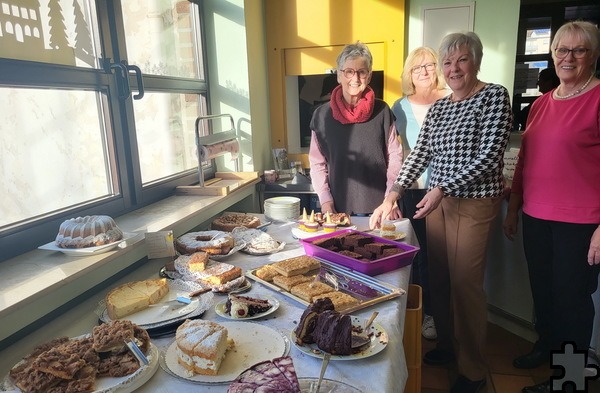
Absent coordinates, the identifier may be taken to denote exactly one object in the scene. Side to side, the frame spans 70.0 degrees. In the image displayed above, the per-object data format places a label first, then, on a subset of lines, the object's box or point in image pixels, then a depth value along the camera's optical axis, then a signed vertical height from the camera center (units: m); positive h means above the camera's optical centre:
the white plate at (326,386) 0.84 -0.55
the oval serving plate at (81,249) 1.30 -0.41
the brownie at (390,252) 1.46 -0.50
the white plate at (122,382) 0.85 -0.53
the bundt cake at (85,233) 1.32 -0.37
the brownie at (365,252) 1.46 -0.50
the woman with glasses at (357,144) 2.08 -0.19
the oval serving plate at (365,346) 0.96 -0.55
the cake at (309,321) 1.02 -0.51
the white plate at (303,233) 1.80 -0.53
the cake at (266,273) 1.39 -0.53
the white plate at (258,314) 1.16 -0.55
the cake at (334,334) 0.96 -0.51
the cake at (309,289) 1.24 -0.53
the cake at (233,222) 1.95 -0.52
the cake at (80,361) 0.83 -0.50
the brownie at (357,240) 1.54 -0.49
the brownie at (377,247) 1.47 -0.49
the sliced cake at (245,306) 1.17 -0.54
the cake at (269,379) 0.80 -0.51
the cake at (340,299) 1.16 -0.53
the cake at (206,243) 1.57 -0.49
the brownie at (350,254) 1.46 -0.50
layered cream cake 0.92 -0.51
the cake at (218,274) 1.35 -0.52
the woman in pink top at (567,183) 1.60 -0.33
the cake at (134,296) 1.17 -0.52
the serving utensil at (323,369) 0.84 -0.53
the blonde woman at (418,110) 2.29 -0.04
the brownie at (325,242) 1.57 -0.49
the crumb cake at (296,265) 1.37 -0.51
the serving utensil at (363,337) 0.99 -0.54
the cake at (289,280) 1.32 -0.53
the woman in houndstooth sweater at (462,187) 1.60 -0.34
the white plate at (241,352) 0.92 -0.56
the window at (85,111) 1.38 +0.01
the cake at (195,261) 1.40 -0.49
